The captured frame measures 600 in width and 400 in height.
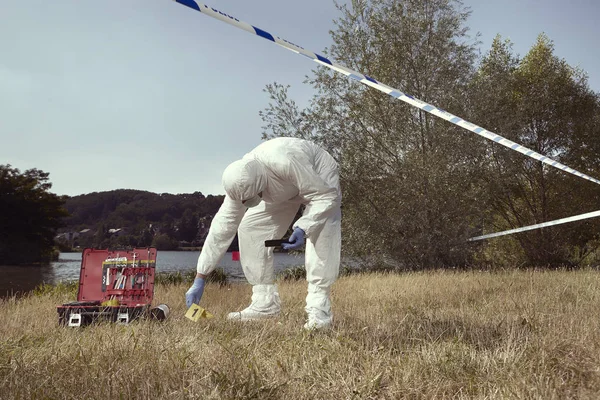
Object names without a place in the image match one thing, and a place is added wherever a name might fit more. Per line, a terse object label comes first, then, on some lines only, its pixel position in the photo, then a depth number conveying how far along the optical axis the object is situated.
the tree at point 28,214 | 24.75
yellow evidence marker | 4.30
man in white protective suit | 4.08
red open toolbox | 5.19
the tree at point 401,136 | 12.27
